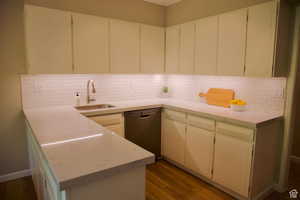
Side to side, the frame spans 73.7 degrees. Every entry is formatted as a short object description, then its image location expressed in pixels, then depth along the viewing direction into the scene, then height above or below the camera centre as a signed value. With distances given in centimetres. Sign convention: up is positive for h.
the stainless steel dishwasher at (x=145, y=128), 304 -75
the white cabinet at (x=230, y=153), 223 -89
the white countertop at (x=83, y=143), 108 -46
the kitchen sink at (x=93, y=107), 312 -43
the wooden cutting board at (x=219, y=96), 296 -23
